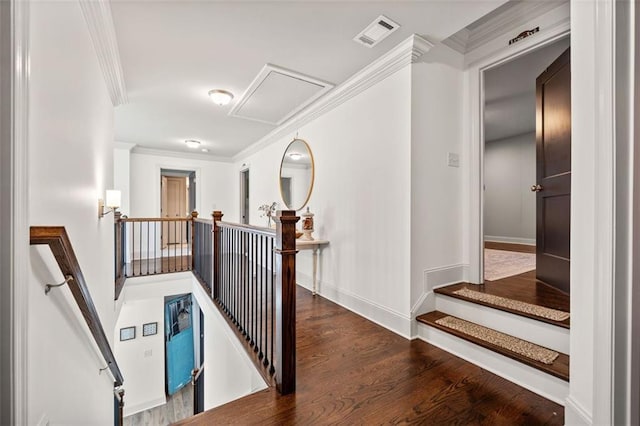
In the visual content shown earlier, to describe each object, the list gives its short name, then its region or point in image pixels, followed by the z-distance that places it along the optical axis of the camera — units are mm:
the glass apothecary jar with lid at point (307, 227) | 3453
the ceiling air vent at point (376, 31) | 2029
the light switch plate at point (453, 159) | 2570
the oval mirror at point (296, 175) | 3793
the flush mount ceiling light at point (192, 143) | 5335
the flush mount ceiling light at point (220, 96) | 3201
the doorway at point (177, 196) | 6984
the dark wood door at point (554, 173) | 2254
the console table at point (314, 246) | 3249
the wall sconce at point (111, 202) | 2714
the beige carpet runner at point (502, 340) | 1681
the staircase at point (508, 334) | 1577
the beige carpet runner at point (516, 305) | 1806
